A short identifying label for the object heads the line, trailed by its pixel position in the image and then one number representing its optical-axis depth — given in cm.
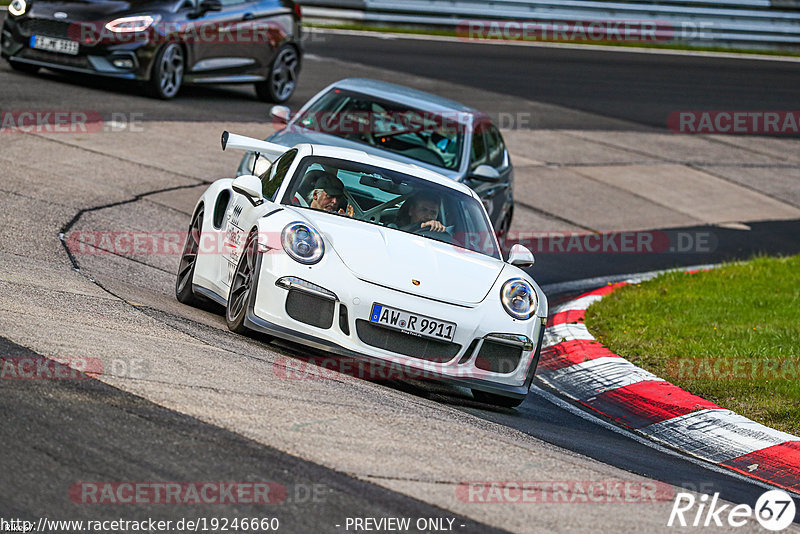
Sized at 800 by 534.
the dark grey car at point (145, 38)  3089
